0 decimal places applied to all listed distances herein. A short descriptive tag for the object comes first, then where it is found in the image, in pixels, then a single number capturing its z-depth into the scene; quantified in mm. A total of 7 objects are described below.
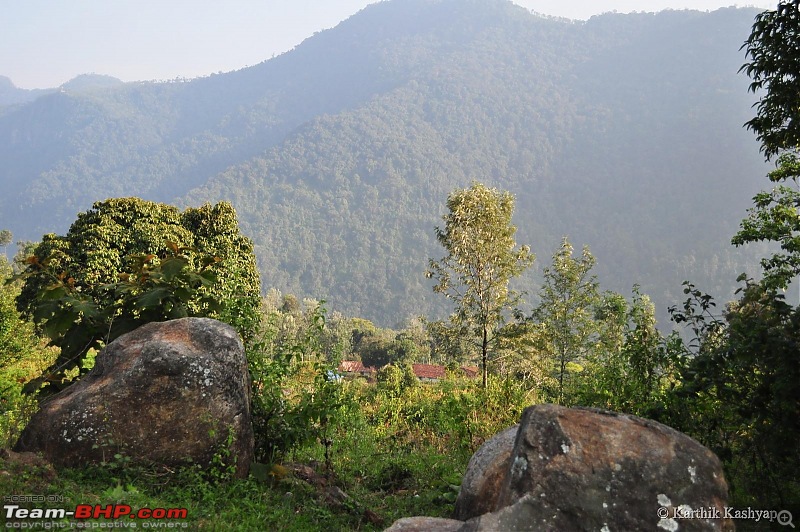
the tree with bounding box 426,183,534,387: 24078
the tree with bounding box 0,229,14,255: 79500
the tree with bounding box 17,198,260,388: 5875
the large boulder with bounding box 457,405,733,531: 3551
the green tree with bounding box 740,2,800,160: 6512
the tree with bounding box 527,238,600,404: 26922
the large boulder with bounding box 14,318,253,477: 5211
